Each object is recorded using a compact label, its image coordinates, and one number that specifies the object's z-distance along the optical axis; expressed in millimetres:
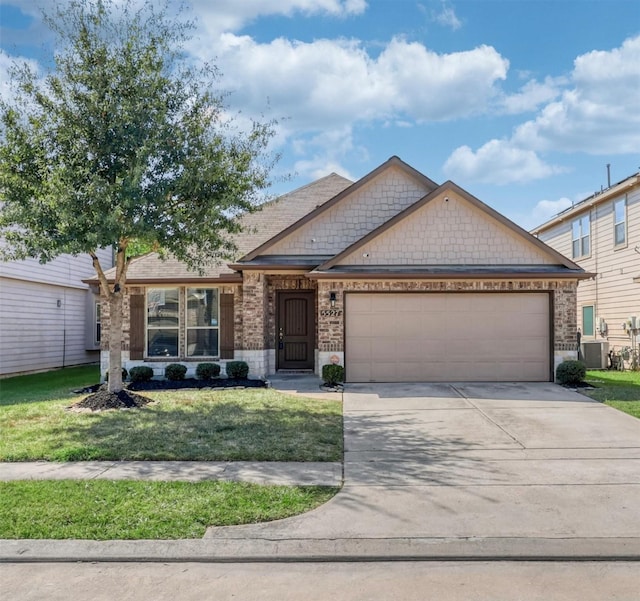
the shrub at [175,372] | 14055
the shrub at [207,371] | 14023
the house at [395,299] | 13281
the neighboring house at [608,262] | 16625
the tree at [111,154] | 9367
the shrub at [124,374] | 14285
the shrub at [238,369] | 13789
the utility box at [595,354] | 17312
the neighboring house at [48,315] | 16781
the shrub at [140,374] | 14047
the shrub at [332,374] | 12820
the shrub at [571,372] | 12547
